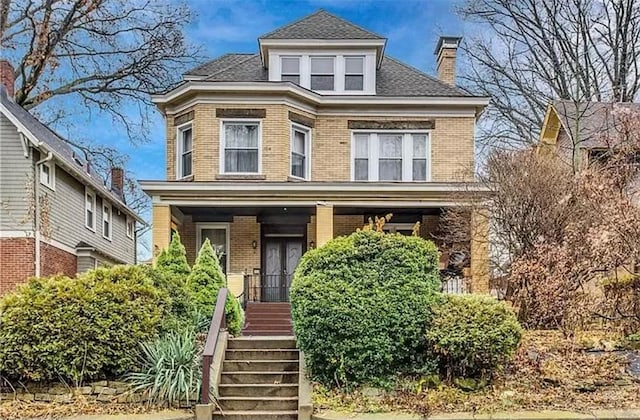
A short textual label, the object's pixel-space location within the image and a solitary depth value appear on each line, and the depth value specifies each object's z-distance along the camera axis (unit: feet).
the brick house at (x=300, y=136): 58.03
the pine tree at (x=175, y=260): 37.58
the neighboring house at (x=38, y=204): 52.75
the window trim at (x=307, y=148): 60.13
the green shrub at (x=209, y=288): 34.91
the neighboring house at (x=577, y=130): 46.79
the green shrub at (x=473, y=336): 26.11
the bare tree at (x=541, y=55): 79.20
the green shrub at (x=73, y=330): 26.37
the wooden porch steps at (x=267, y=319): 42.60
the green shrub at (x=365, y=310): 26.68
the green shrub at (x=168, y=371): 26.05
